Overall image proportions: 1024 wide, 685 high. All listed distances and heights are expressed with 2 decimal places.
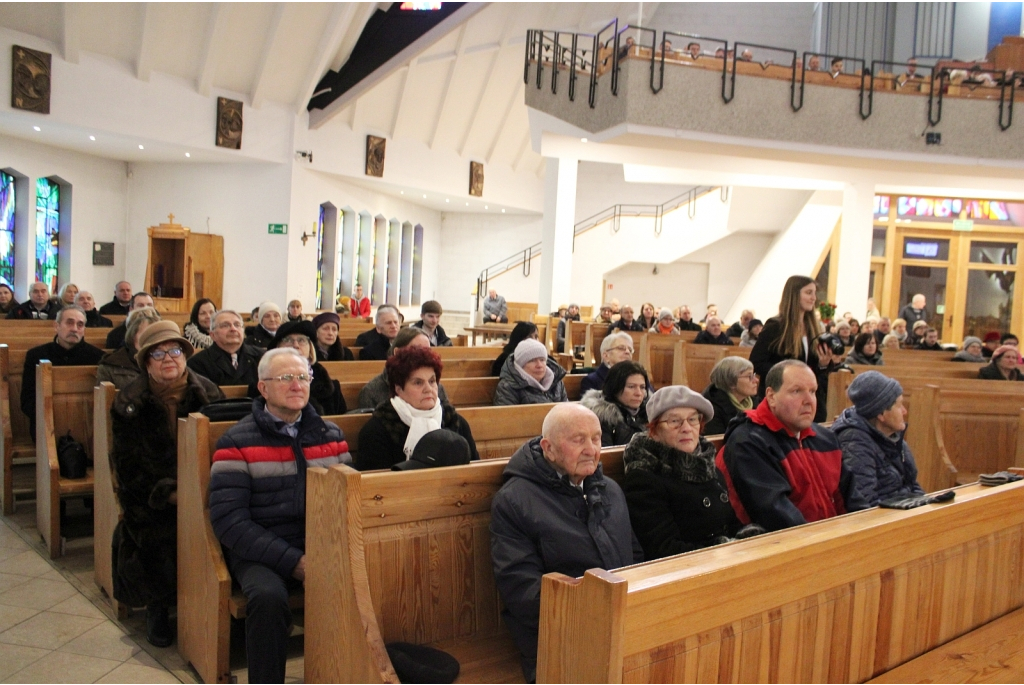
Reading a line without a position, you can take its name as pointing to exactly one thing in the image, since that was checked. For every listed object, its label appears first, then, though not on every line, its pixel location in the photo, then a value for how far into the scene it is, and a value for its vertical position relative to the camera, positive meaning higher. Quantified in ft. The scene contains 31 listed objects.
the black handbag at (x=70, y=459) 12.89 -2.87
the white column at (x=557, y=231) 44.68 +3.88
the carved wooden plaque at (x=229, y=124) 45.74 +9.11
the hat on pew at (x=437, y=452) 7.48 -1.45
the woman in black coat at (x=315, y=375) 12.44 -1.30
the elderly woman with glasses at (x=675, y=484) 8.09 -1.82
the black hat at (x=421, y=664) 6.41 -2.95
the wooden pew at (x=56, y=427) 12.50 -2.44
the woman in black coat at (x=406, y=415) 9.58 -1.47
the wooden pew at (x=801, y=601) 4.57 -1.95
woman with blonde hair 14.10 -0.41
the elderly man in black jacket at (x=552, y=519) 6.73 -1.90
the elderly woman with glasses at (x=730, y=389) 12.75 -1.25
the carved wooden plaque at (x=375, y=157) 55.93 +9.35
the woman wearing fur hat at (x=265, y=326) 18.39 -0.90
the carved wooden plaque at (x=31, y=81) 35.76 +8.67
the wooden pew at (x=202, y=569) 8.57 -3.11
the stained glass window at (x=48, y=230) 43.19 +2.49
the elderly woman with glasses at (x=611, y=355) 15.46 -0.97
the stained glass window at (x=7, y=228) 40.88 +2.36
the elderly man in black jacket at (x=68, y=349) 15.38 -1.37
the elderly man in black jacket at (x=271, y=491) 8.09 -2.17
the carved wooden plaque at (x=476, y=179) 66.64 +9.68
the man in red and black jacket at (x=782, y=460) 8.61 -1.64
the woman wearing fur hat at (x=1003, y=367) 20.26 -1.11
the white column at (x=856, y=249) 45.29 +3.69
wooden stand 48.26 +1.08
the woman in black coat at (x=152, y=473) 9.76 -2.36
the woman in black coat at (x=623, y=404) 11.54 -1.44
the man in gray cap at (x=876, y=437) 10.22 -1.56
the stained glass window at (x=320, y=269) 58.25 +1.49
